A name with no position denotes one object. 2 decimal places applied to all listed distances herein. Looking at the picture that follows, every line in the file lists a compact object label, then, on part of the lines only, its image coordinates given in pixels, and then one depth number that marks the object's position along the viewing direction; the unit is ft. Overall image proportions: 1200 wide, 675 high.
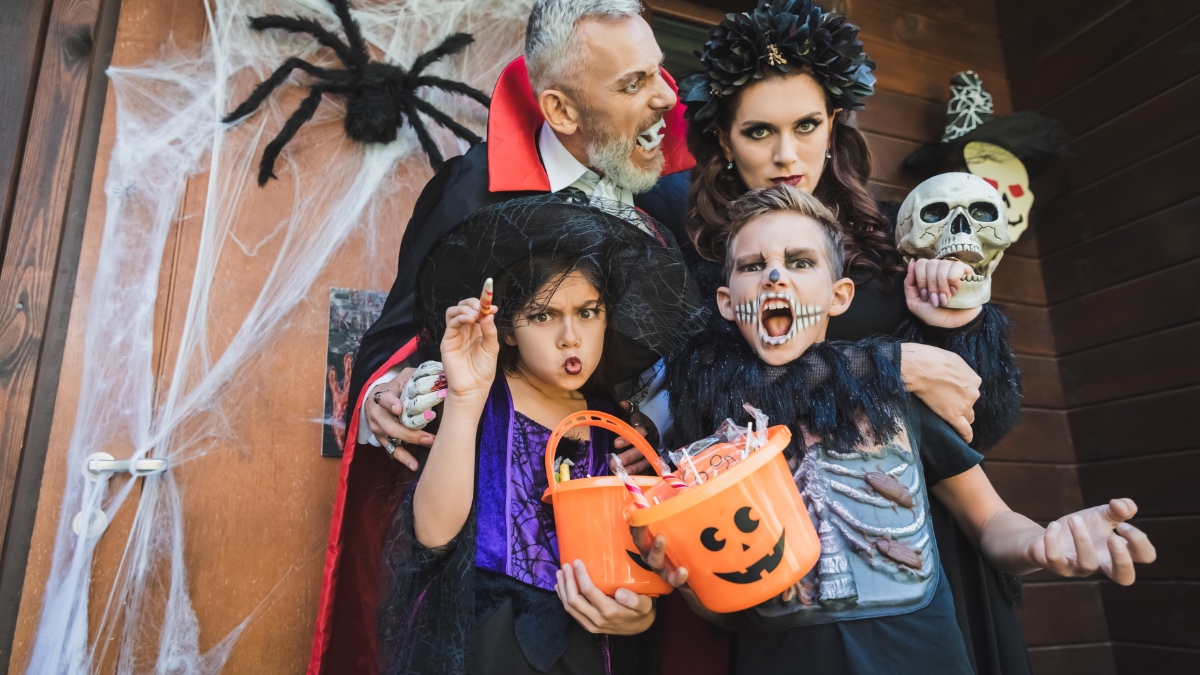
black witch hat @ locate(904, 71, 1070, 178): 8.52
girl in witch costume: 4.19
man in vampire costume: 6.22
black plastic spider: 7.59
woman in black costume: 4.88
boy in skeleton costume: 3.99
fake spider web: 6.42
